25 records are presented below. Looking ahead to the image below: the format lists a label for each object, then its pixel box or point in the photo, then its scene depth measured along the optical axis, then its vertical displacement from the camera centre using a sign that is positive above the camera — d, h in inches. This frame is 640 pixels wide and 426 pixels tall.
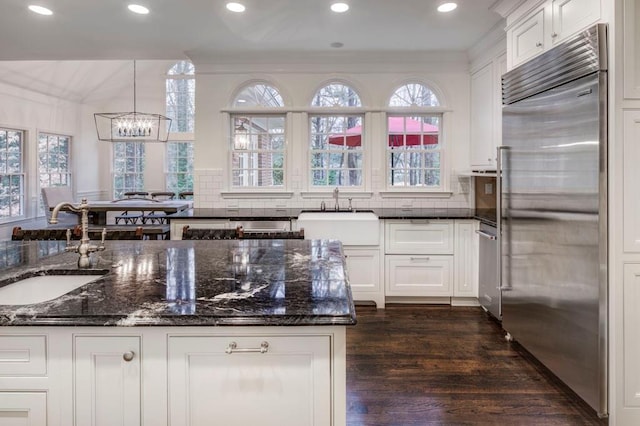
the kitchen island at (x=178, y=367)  47.9 -17.5
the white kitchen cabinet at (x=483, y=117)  159.5 +33.3
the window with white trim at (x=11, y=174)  270.2 +20.5
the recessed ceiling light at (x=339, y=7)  132.9 +60.0
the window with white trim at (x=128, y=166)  376.5 +34.1
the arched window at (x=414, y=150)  193.2 +23.6
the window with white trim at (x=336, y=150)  194.5 +24.1
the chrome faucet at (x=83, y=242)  72.4 -6.0
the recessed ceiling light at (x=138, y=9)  135.1 +60.7
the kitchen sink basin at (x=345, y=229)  160.4 -8.6
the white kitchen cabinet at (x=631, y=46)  81.2 +28.7
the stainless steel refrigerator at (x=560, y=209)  84.3 -1.2
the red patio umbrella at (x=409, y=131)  193.5 +32.0
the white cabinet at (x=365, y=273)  164.7 -25.4
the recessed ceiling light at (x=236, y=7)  132.6 +60.1
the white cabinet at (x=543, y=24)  90.2 +41.7
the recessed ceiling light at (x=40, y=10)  136.0 +61.0
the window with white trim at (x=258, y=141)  191.5 +28.1
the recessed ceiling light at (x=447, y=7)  134.3 +60.5
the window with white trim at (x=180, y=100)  376.8 +89.7
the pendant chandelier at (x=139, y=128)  264.2 +47.2
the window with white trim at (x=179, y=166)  376.5 +33.8
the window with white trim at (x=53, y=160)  305.6 +33.3
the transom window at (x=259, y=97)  191.2 +46.6
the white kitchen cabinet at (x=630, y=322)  83.4 -22.1
